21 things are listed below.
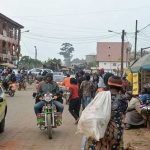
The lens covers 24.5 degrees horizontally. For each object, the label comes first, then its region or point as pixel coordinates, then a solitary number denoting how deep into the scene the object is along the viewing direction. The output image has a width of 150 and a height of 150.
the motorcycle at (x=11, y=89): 21.38
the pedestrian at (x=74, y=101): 10.84
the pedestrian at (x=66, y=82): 16.15
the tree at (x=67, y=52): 144.38
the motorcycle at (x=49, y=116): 8.41
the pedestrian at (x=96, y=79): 15.19
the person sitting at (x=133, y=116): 10.48
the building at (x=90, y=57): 131.40
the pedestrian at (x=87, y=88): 12.68
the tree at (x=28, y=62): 68.39
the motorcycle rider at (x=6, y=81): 22.01
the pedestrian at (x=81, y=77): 15.70
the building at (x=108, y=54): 86.75
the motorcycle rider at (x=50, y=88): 9.01
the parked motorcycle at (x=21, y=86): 28.73
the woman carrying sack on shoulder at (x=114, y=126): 4.51
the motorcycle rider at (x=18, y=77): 28.28
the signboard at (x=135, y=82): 13.93
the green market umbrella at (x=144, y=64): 9.86
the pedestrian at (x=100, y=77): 12.34
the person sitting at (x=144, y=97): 10.60
